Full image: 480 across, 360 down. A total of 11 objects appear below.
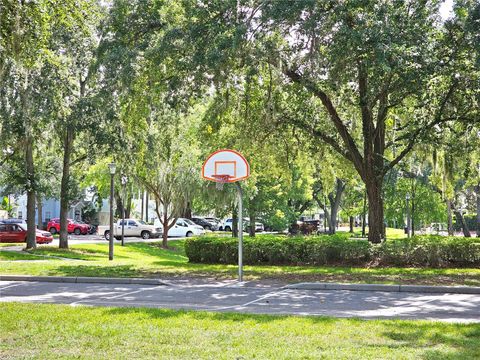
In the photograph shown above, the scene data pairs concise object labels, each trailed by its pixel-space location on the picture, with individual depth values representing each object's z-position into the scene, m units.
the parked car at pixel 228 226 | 62.21
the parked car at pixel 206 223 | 63.09
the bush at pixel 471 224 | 78.06
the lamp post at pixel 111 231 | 24.15
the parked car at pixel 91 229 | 52.57
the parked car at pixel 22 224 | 36.90
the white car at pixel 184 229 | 48.44
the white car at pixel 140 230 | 46.28
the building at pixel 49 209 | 65.53
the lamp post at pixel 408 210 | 40.64
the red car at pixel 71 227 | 51.31
